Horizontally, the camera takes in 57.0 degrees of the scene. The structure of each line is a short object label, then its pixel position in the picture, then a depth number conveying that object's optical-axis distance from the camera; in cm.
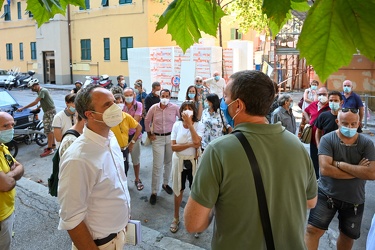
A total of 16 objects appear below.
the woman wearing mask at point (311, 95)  796
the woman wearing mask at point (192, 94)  671
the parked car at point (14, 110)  925
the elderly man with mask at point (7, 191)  307
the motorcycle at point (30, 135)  836
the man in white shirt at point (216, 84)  1211
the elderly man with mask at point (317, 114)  564
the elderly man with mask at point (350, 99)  669
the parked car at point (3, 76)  2428
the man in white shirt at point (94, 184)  218
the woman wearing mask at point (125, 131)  530
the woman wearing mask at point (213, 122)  553
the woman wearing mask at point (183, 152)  482
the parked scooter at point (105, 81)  1630
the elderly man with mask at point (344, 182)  337
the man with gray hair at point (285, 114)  577
